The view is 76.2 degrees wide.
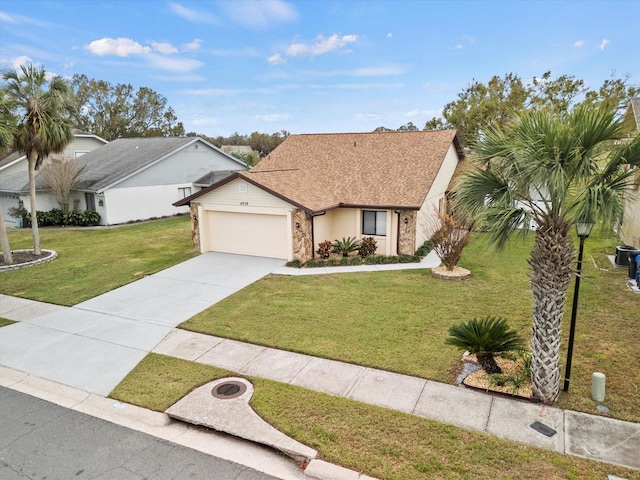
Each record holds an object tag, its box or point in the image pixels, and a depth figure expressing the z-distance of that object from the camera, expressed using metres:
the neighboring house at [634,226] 16.36
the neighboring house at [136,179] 26.14
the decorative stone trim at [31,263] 16.02
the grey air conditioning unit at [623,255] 14.62
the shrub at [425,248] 17.20
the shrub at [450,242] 14.29
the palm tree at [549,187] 5.75
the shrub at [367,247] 16.89
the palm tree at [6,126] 14.83
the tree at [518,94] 34.12
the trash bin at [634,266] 12.92
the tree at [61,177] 25.66
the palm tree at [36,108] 15.34
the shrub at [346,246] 16.92
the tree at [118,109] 56.28
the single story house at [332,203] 16.31
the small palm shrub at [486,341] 7.57
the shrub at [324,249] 16.81
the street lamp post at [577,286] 6.19
